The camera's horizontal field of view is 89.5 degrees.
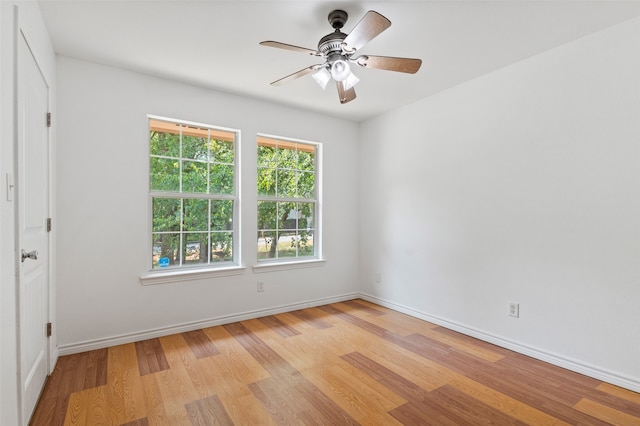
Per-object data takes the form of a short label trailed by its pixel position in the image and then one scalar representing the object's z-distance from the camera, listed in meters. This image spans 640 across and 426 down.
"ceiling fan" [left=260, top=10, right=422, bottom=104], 1.95
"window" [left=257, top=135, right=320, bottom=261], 3.92
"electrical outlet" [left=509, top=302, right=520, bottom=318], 2.82
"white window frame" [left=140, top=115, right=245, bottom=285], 3.12
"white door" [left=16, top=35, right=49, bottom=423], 1.70
